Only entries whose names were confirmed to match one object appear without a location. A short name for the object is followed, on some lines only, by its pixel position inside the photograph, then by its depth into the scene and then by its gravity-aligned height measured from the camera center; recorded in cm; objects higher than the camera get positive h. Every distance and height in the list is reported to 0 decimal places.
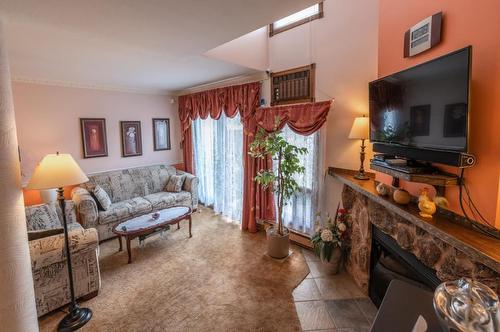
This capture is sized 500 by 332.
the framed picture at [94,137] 389 +17
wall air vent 293 +73
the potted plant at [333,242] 261 -113
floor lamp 182 -26
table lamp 233 +11
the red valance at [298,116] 277 +33
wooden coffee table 293 -103
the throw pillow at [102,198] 352 -76
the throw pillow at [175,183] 443 -72
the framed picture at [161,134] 477 +23
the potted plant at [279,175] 284 -41
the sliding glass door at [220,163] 404 -35
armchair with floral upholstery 201 -107
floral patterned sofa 337 -84
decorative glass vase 54 -42
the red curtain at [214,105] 348 +66
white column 146 -54
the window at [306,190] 307 -65
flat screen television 121 +21
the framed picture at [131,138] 434 +15
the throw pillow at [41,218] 265 -81
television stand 136 -22
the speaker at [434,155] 122 -10
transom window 279 +154
